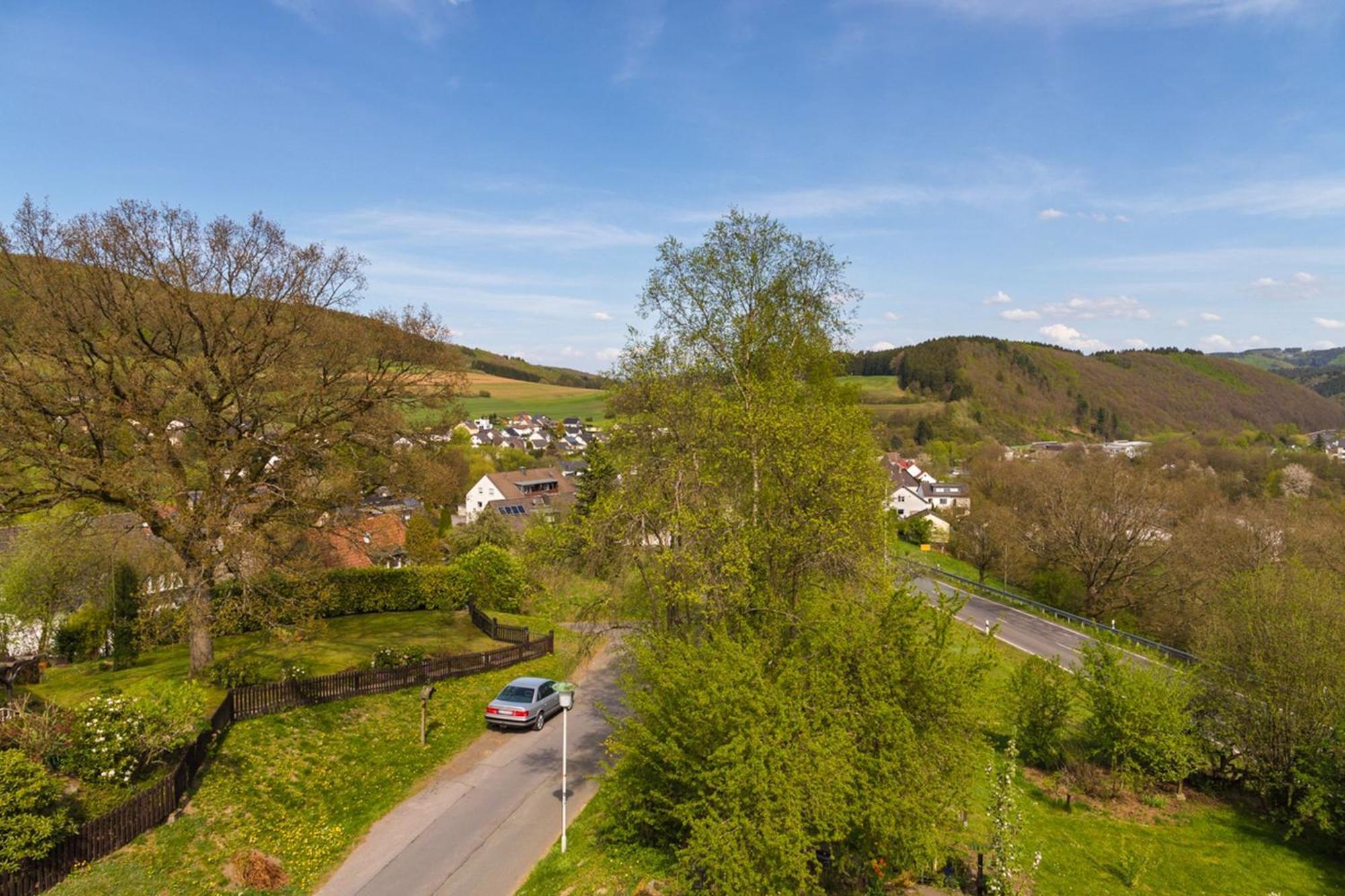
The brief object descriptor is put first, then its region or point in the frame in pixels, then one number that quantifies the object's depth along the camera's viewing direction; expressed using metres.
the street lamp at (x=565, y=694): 13.27
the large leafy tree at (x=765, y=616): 10.52
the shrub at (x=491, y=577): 34.12
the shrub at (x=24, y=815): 10.20
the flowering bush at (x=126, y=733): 12.78
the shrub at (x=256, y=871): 12.16
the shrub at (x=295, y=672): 20.00
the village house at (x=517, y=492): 80.75
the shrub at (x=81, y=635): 24.17
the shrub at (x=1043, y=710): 20.22
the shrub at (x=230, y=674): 18.86
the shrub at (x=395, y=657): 22.61
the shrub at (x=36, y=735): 12.32
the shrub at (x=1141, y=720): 18.27
